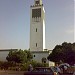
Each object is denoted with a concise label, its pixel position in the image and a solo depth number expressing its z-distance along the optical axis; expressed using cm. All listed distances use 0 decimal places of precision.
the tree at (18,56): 2272
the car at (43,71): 751
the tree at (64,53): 1966
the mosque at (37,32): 2704
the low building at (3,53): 2789
